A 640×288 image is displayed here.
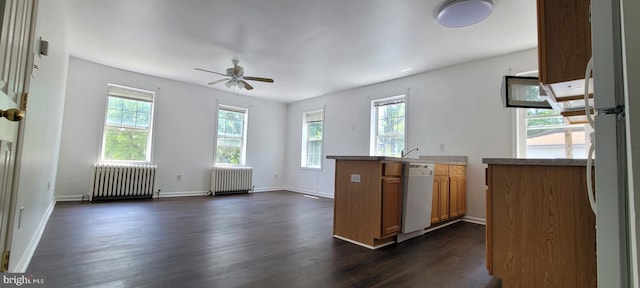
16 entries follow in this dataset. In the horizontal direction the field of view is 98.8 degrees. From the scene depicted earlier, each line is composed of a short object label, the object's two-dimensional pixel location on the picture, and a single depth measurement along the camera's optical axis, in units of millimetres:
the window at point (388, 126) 5492
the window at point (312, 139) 7203
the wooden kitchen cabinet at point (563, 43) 1411
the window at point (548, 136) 3523
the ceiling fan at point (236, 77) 4660
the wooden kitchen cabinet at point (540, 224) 1467
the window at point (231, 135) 6844
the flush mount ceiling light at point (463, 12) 2713
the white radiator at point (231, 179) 6422
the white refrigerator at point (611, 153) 811
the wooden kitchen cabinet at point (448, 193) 3650
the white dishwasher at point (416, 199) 2986
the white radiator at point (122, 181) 5031
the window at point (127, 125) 5367
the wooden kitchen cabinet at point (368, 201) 2742
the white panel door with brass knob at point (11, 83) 971
